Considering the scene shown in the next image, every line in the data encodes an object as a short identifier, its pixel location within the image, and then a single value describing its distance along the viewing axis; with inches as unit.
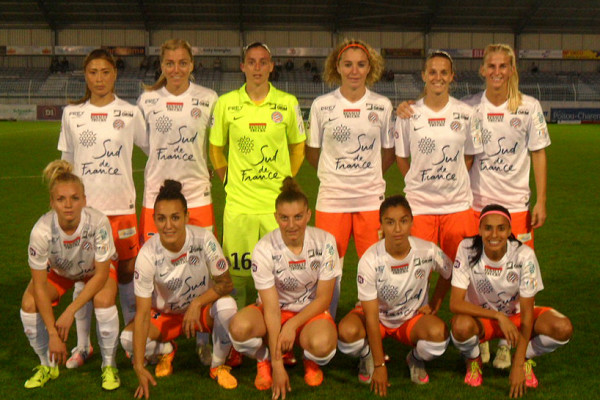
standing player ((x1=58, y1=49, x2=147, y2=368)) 179.3
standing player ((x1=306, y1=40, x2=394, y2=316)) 180.4
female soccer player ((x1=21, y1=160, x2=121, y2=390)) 155.7
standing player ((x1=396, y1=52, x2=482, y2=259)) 174.1
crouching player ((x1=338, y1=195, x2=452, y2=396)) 153.4
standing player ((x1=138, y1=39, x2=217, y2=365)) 184.5
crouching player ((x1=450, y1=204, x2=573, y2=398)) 152.3
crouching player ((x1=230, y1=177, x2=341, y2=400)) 154.3
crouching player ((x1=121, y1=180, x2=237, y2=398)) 155.5
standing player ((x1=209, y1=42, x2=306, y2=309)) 180.4
